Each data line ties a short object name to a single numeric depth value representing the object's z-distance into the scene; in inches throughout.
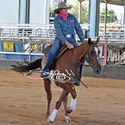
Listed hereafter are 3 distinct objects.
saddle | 495.4
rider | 499.8
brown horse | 447.5
